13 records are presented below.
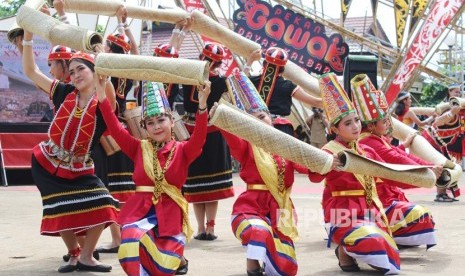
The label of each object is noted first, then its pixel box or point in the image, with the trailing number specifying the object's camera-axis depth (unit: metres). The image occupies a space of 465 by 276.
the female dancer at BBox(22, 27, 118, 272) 5.23
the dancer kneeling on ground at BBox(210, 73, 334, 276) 5.07
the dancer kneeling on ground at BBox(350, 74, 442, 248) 5.75
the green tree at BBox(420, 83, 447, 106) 31.75
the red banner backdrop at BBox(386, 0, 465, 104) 16.62
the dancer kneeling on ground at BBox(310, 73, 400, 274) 5.29
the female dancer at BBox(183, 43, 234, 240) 6.98
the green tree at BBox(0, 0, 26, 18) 45.00
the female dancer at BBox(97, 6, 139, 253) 6.11
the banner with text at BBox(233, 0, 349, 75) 17.28
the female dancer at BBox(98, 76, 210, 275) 4.73
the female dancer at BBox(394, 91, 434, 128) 10.42
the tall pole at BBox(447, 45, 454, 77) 23.27
